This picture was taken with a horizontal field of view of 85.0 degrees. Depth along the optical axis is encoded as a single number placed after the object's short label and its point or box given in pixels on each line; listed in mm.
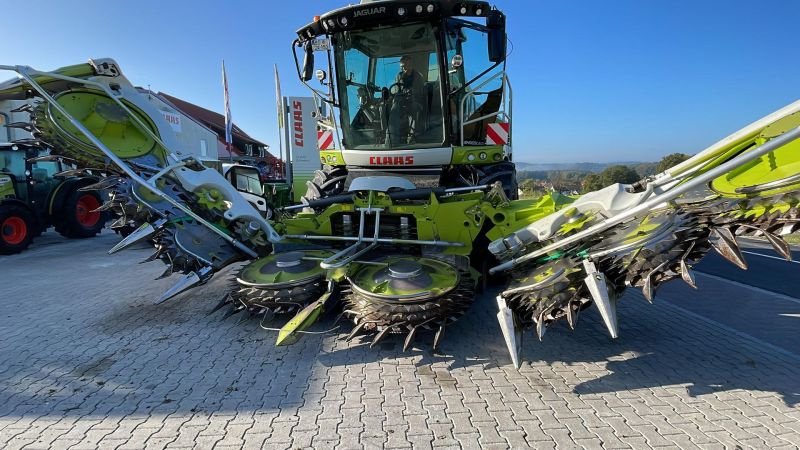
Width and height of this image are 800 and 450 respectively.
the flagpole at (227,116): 19203
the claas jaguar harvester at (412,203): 2482
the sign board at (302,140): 12656
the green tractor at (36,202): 8539
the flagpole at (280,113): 12795
